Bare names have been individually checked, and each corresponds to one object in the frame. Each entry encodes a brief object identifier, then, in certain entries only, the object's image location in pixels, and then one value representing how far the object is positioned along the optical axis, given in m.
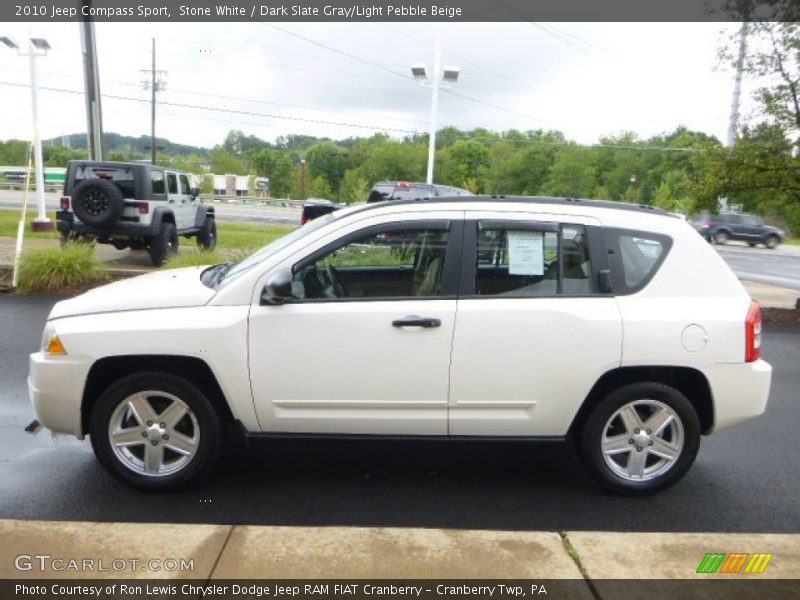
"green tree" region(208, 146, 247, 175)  107.81
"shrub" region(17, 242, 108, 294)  10.09
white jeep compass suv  3.63
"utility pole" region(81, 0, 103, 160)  13.55
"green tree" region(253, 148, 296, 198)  104.00
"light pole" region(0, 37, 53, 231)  16.08
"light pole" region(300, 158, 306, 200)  75.88
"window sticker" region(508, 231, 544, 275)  3.82
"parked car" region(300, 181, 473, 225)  17.18
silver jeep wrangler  11.99
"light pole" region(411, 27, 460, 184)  24.52
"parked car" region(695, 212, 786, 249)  34.06
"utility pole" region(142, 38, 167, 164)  54.27
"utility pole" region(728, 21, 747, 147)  10.59
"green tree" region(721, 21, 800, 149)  10.26
